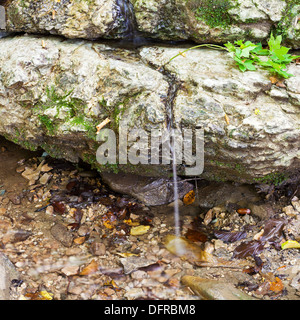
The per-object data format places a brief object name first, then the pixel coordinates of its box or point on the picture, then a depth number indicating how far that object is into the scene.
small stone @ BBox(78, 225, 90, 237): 3.79
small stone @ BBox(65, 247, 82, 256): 3.56
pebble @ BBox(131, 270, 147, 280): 3.30
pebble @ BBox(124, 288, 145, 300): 3.10
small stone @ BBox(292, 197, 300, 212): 3.86
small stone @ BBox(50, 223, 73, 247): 3.66
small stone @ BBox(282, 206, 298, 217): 3.82
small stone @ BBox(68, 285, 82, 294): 3.13
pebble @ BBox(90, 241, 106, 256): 3.56
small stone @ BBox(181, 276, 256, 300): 2.92
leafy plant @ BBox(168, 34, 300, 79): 3.02
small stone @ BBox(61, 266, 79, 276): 3.32
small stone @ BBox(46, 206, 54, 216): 4.03
